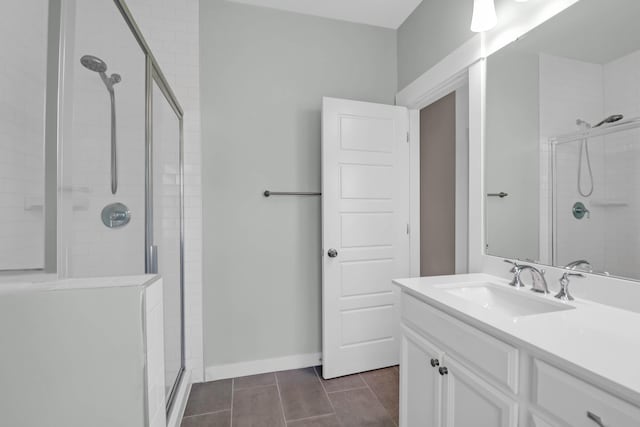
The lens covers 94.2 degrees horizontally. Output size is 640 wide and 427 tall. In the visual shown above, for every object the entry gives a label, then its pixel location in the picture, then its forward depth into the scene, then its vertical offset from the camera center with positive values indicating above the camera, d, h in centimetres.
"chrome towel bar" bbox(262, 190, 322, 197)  222 +15
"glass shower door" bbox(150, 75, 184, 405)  153 -4
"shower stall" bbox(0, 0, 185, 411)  68 +20
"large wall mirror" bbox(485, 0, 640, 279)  103 +29
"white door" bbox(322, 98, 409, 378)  215 -13
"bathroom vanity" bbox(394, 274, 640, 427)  64 -39
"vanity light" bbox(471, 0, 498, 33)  145 +97
